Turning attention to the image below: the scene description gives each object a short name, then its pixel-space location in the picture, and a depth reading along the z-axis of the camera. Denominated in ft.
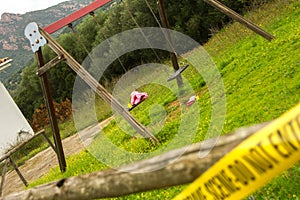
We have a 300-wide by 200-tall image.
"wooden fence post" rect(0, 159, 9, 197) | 33.52
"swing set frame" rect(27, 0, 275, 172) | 27.84
